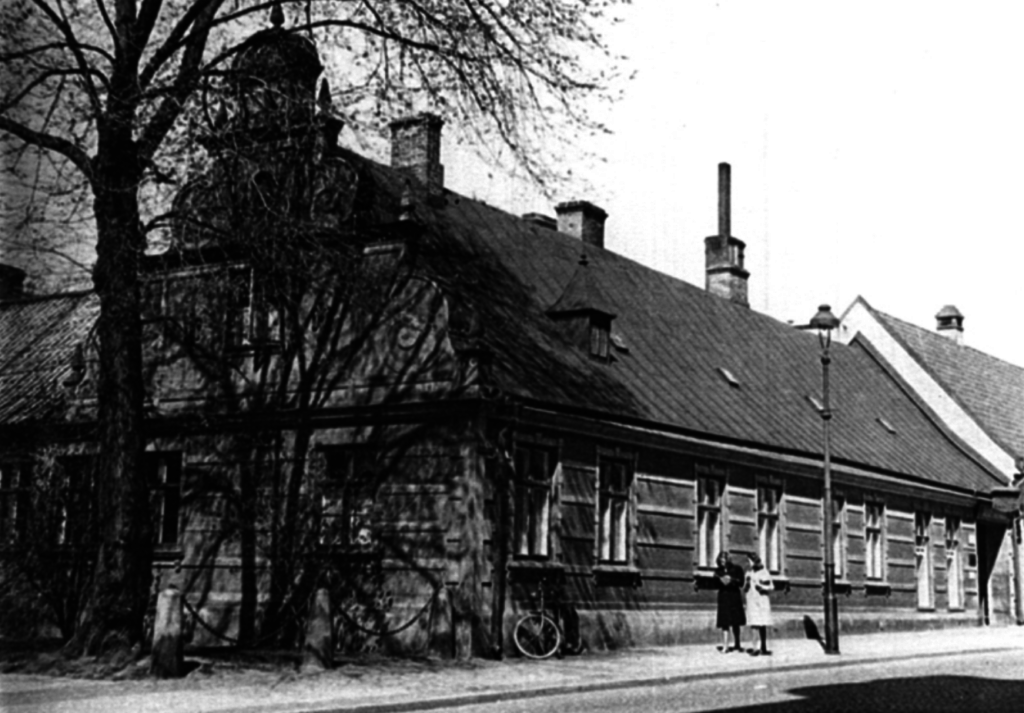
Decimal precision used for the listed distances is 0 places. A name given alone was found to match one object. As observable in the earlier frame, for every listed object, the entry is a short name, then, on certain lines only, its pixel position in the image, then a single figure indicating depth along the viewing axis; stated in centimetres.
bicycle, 2052
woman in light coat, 2311
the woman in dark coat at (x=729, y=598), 2319
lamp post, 2330
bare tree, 1661
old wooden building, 2005
